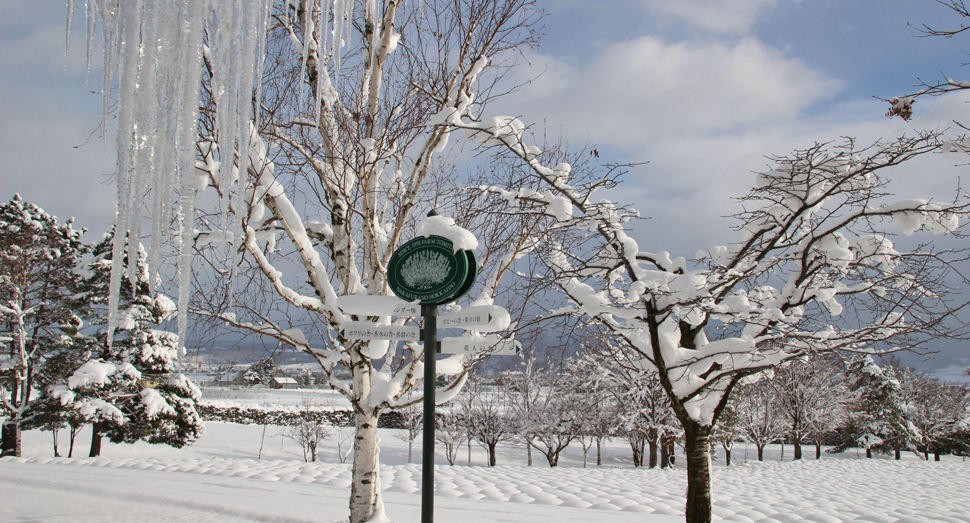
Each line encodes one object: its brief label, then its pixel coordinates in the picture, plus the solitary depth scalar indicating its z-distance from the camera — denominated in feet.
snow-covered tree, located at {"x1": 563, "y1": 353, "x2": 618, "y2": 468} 84.99
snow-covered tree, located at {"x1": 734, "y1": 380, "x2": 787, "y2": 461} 98.27
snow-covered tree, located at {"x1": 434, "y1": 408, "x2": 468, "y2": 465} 99.93
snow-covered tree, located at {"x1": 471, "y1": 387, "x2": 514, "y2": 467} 101.04
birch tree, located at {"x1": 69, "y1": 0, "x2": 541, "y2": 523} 16.76
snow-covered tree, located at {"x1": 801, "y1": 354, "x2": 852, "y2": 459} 97.55
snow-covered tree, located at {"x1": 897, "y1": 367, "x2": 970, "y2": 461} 107.24
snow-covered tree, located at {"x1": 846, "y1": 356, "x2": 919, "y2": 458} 102.27
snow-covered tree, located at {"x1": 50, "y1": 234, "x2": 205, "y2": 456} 50.90
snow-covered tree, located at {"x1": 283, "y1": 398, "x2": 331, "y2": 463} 93.56
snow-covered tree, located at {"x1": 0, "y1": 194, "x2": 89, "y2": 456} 52.60
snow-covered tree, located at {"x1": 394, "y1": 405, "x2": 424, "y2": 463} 101.42
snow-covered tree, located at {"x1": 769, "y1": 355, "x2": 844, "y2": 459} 93.91
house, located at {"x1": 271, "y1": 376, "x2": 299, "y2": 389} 197.38
